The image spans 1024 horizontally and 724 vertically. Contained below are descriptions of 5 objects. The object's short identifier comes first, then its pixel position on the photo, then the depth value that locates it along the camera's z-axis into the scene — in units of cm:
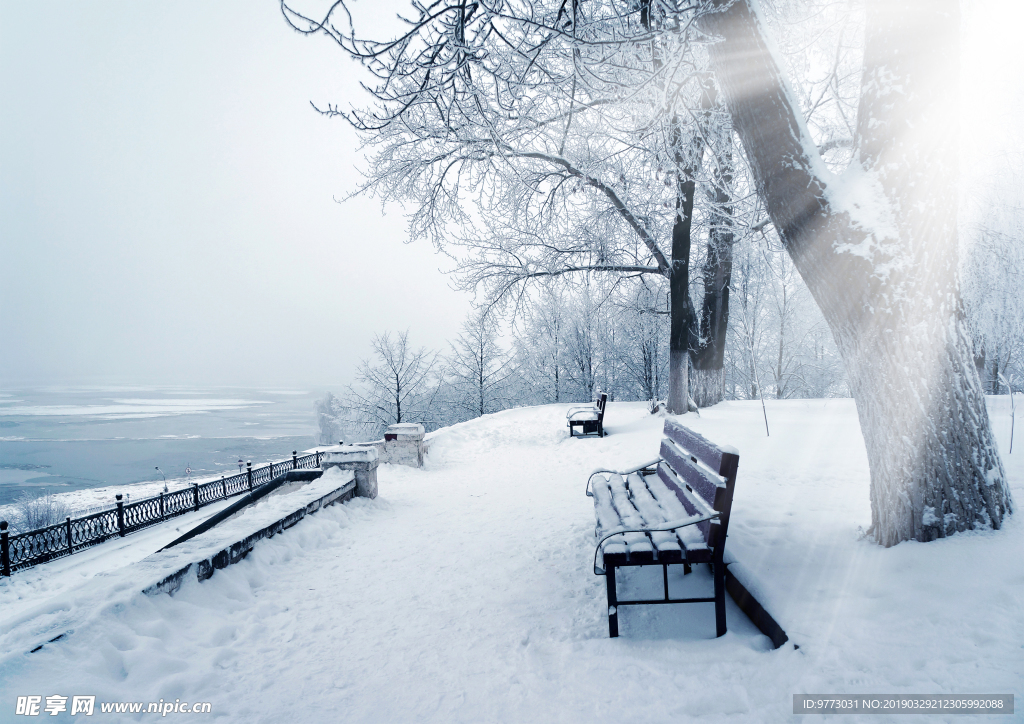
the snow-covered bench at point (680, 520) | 237
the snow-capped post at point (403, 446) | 891
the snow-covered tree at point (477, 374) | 2738
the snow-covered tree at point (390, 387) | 2708
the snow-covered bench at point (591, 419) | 993
